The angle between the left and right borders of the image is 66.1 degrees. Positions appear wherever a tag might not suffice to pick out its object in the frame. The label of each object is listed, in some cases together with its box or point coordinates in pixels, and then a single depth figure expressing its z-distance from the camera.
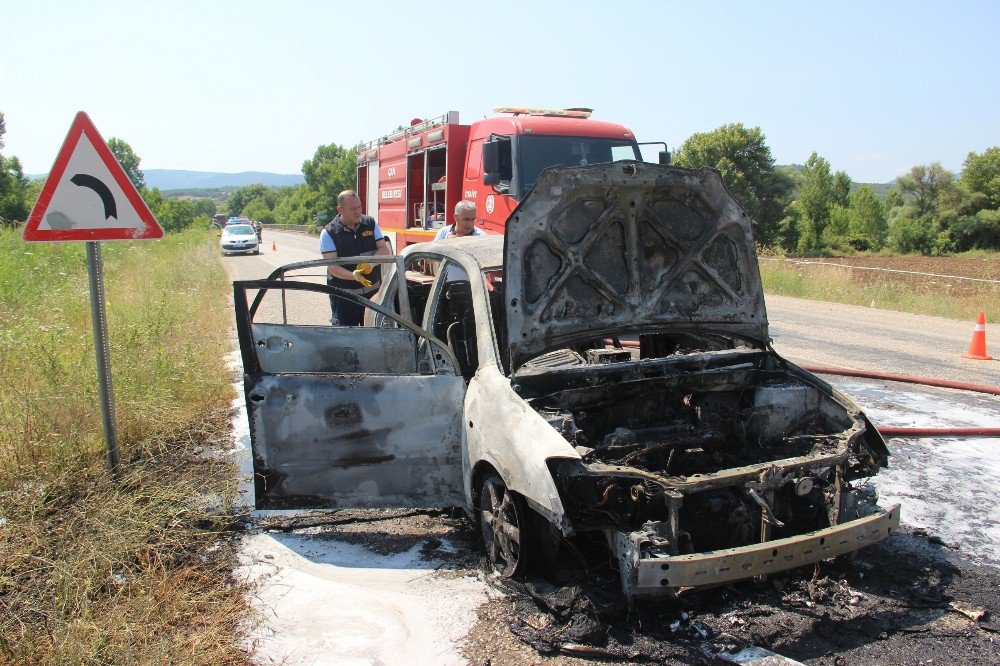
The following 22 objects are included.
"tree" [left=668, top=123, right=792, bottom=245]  51.47
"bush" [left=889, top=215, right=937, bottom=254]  53.50
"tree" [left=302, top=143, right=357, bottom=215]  74.69
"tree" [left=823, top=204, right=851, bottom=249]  61.49
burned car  3.44
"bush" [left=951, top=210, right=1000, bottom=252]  50.88
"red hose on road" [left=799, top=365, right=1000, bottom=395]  7.65
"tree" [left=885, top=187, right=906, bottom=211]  75.46
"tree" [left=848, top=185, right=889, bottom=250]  65.75
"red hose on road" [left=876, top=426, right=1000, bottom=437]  6.02
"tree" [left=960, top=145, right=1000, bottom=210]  54.12
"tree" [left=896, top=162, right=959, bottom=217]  59.16
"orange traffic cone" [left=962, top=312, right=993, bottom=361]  9.83
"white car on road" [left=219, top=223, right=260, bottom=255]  32.47
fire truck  9.94
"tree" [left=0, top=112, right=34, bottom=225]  44.81
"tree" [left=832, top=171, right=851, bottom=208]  78.50
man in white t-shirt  7.60
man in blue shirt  7.02
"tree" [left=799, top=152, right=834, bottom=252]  62.50
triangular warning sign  4.70
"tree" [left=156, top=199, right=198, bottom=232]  53.19
